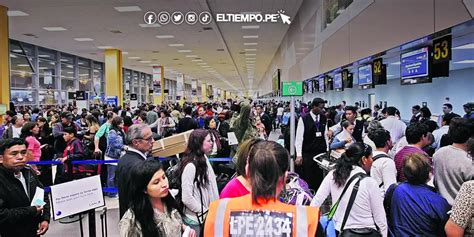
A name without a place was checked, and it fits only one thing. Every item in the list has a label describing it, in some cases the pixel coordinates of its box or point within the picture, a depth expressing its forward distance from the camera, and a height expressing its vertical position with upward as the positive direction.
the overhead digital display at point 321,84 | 12.90 +0.67
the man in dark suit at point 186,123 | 8.98 -0.38
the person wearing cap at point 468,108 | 10.07 -0.11
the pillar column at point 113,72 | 22.00 +1.88
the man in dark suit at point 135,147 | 3.16 -0.35
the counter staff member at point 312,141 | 6.38 -0.57
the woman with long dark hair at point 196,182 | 3.27 -0.62
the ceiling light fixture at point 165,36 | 17.20 +2.95
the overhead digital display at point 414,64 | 6.08 +0.64
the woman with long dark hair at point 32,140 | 6.73 -0.56
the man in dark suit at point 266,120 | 13.07 -0.48
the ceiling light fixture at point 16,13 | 12.38 +2.89
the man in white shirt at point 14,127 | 8.81 -0.46
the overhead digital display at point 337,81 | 10.98 +0.65
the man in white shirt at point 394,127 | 7.84 -0.44
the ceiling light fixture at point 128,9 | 11.87 +2.88
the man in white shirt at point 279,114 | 20.03 -0.44
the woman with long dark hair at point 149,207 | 2.27 -0.58
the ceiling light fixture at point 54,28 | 15.06 +2.94
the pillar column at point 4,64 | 11.77 +1.29
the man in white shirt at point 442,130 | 6.76 -0.45
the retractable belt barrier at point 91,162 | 6.67 -0.92
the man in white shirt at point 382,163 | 3.55 -0.52
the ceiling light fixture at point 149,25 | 14.44 +2.88
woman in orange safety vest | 1.58 -0.43
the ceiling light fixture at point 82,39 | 18.20 +3.01
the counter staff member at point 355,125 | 7.36 -0.40
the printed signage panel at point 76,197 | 3.79 -0.88
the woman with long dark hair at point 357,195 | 2.94 -0.68
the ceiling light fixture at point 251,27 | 15.71 +3.05
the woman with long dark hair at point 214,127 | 6.44 -0.49
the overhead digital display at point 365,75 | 8.69 +0.65
